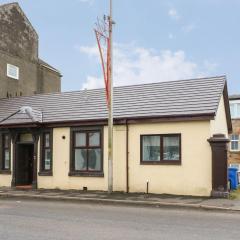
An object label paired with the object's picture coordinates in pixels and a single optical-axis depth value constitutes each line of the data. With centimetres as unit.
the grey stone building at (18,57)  2001
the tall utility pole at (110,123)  1238
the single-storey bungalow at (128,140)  1205
